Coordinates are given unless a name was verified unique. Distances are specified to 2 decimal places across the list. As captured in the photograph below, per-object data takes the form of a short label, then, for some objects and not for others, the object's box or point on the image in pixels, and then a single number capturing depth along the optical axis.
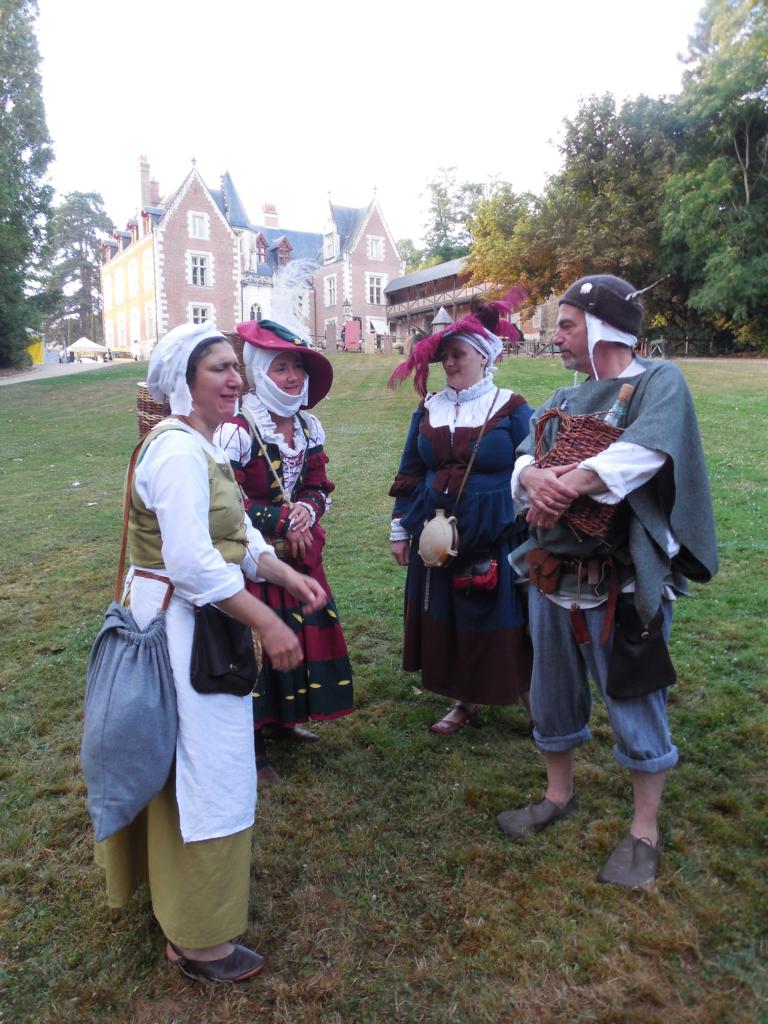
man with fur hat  2.32
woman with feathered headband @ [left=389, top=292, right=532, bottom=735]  3.51
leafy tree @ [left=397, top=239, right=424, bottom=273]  57.41
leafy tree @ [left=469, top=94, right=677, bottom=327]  27.28
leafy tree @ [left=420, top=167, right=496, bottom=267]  52.69
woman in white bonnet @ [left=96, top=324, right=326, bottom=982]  1.99
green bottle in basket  2.45
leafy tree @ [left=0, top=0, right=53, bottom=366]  24.68
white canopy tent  41.66
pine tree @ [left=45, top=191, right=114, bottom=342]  58.31
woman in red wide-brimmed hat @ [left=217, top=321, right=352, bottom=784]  3.29
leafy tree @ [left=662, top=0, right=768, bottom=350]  24.45
